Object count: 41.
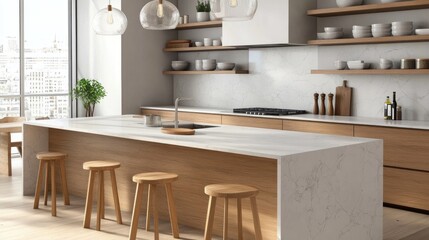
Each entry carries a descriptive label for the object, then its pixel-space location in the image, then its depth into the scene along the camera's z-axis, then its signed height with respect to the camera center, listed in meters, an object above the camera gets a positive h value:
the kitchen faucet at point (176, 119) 5.02 -0.13
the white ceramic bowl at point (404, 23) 5.77 +0.78
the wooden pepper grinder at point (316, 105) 6.81 -0.01
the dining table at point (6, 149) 6.96 -0.53
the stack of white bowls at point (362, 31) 6.09 +0.75
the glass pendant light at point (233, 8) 3.65 +0.59
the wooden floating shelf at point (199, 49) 7.64 +0.74
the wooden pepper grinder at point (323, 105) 6.73 -0.01
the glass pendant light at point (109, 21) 4.79 +0.67
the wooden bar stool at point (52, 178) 5.18 -0.67
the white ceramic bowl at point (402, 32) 5.78 +0.70
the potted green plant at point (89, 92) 8.09 +0.16
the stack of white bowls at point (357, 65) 6.22 +0.41
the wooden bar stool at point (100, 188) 4.76 -0.69
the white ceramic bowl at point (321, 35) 6.46 +0.75
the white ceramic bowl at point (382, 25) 5.92 +0.79
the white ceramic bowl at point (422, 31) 5.59 +0.69
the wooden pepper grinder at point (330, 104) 6.62 +0.00
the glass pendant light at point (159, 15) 4.17 +0.63
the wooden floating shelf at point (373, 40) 5.65 +0.64
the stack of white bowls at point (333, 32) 6.36 +0.77
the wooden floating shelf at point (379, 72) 5.68 +0.33
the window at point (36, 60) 8.17 +0.62
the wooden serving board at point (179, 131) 4.60 -0.21
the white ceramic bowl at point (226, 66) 7.67 +0.49
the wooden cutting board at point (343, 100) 6.55 +0.05
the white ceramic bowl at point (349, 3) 6.20 +1.06
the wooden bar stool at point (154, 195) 4.21 -0.66
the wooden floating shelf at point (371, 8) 5.68 +0.97
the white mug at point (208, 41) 7.89 +0.83
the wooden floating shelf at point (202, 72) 7.50 +0.42
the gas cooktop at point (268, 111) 6.67 -0.08
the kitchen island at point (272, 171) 3.66 -0.48
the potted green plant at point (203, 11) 7.94 +1.24
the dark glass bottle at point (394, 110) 5.99 -0.06
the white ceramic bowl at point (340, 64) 6.41 +0.43
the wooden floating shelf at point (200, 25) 7.70 +1.06
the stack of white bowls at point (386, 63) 6.02 +0.42
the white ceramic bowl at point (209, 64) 7.90 +0.53
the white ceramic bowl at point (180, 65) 8.43 +0.55
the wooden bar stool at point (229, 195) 3.75 -0.58
